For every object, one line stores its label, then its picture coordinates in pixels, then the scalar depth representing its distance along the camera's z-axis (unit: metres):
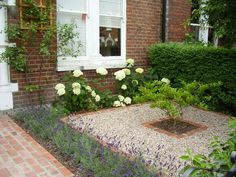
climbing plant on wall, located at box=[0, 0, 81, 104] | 5.00
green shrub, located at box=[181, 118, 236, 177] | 1.50
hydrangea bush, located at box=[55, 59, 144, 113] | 5.38
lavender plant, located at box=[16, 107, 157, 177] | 2.92
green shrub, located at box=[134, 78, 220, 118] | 4.34
